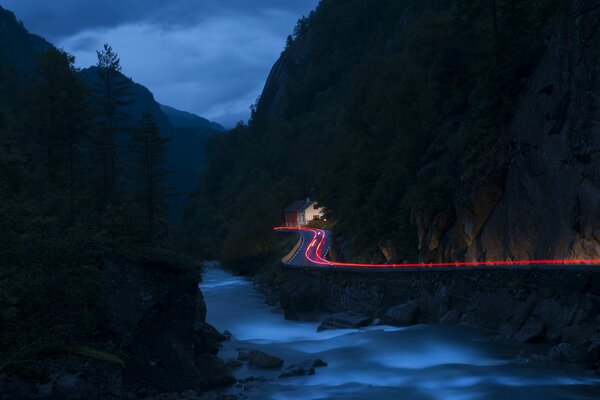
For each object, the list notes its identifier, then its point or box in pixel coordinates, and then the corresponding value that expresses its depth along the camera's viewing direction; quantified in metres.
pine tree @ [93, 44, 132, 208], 44.50
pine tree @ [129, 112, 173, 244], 46.16
